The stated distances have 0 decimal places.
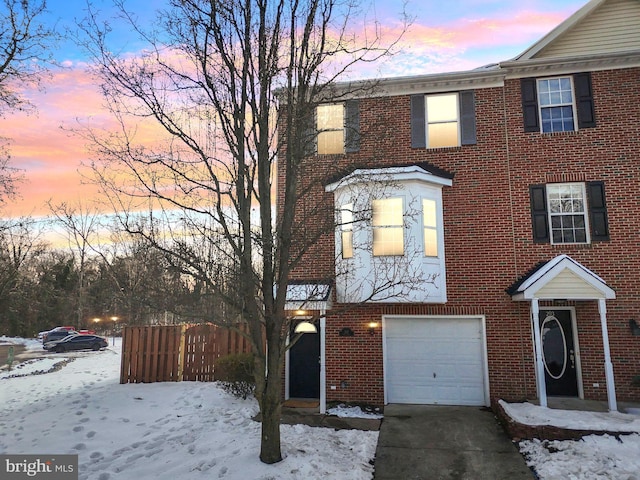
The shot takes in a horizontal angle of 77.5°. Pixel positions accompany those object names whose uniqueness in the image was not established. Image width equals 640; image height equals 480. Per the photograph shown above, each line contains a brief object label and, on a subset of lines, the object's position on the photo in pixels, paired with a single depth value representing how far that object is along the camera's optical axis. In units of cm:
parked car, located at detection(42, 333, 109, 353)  2555
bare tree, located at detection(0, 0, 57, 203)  882
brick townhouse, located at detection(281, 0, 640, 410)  1005
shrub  1074
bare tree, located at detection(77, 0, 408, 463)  631
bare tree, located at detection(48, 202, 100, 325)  3528
